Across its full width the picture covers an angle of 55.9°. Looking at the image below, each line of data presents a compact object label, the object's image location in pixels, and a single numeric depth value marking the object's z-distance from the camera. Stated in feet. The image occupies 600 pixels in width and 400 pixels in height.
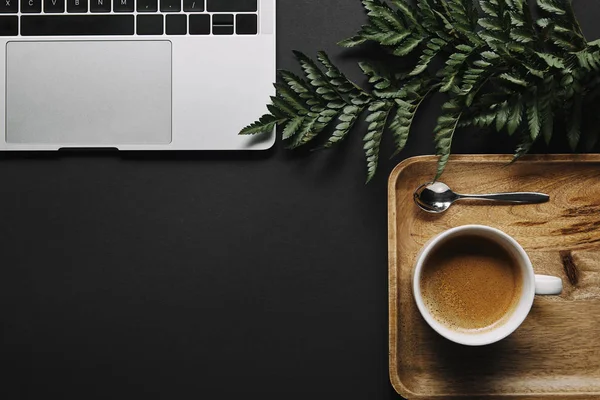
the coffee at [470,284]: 2.38
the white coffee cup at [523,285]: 2.27
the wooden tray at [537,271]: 2.49
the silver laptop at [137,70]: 2.49
